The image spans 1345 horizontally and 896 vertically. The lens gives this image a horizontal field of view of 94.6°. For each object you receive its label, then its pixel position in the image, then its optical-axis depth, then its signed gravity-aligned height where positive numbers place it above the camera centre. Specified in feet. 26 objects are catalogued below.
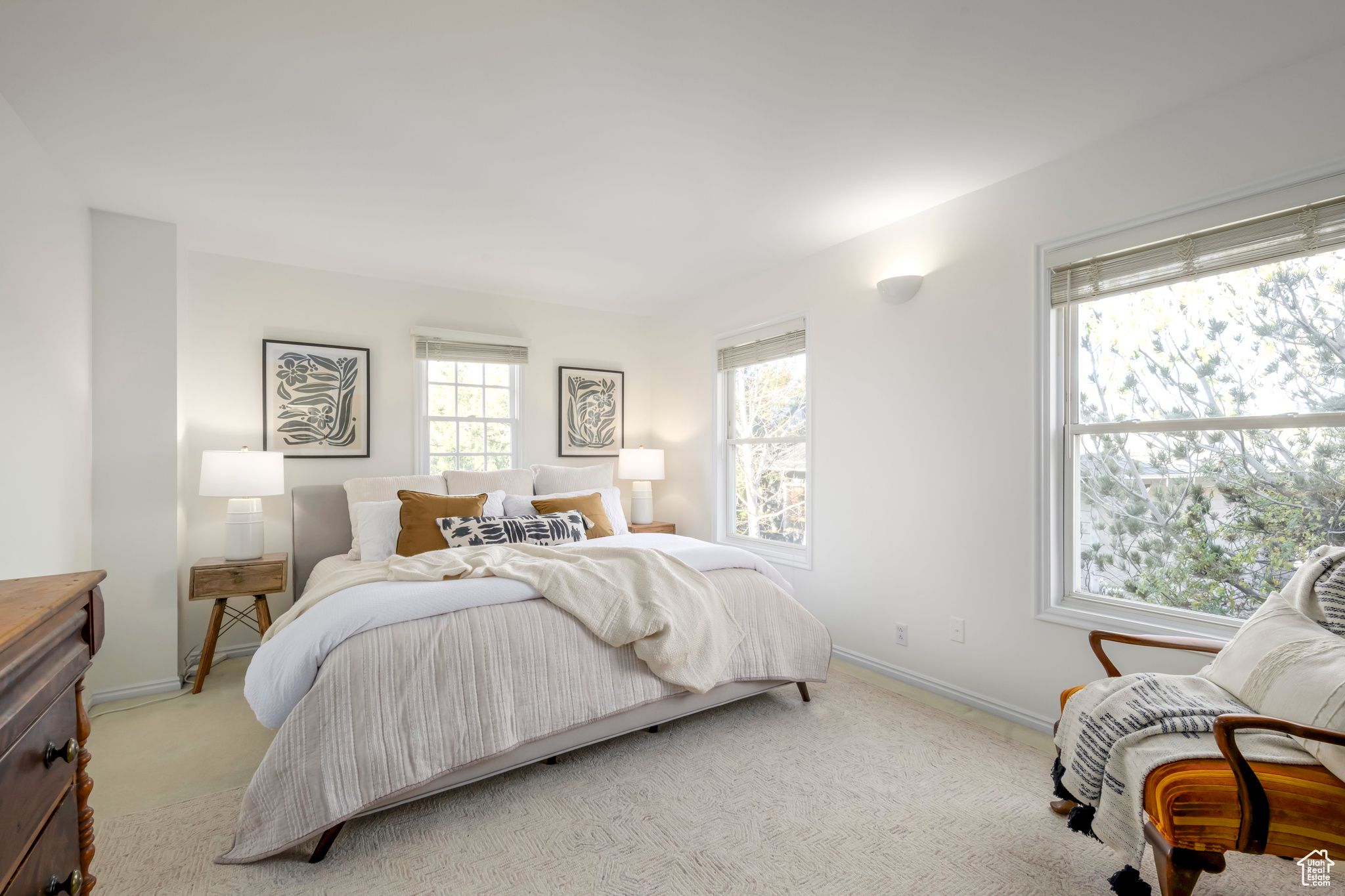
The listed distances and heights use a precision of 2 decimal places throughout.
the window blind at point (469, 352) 14.07 +2.28
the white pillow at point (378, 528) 11.04 -1.43
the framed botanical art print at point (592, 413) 15.99 +0.96
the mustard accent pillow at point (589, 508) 12.30 -1.19
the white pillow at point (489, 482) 12.78 -0.69
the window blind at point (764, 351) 13.02 +2.19
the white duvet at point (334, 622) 6.37 -1.87
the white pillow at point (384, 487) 12.12 -0.75
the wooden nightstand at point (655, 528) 15.06 -1.96
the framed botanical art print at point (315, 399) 12.44 +1.05
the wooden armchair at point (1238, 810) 4.52 -2.70
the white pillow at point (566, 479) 13.89 -0.69
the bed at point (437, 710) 5.93 -2.89
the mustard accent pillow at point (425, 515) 10.73 -1.17
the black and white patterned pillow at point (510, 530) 10.77 -1.44
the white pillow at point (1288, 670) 4.74 -1.90
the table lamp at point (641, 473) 15.66 -0.60
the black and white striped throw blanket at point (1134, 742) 4.98 -2.45
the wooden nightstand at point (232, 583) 10.41 -2.28
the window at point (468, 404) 14.16 +1.09
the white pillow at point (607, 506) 12.44 -1.18
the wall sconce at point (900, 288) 10.41 +2.71
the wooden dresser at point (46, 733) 2.69 -1.40
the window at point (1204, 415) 6.81 +0.39
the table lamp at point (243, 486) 10.52 -0.61
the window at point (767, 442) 13.26 +0.13
